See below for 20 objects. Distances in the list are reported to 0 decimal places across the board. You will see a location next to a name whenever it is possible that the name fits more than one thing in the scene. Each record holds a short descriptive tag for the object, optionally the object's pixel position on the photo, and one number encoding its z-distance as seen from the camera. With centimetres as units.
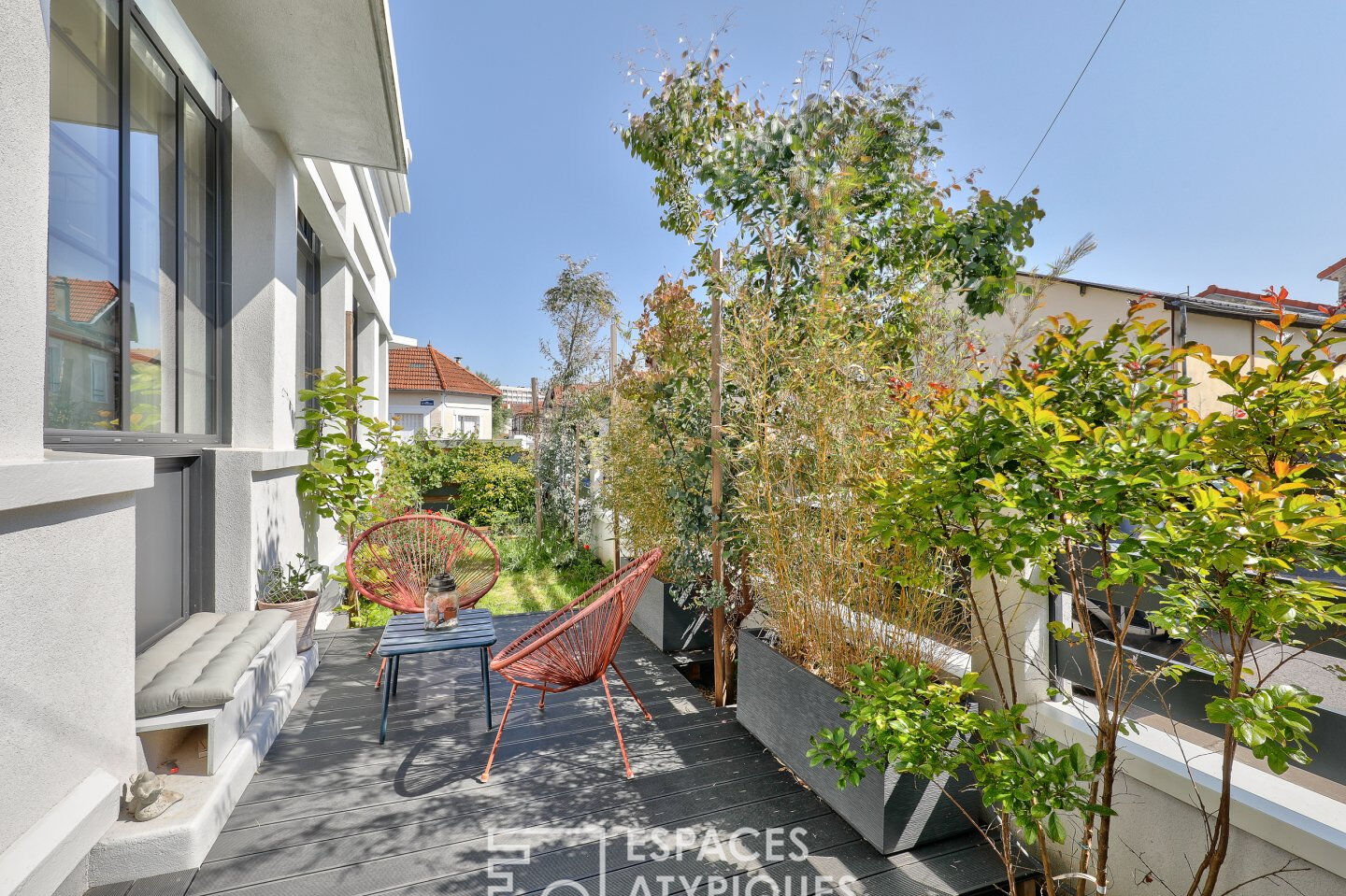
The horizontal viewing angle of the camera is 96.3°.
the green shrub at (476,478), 880
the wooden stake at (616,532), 476
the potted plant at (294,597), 321
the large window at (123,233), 195
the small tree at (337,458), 385
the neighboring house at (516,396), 3230
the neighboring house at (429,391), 1853
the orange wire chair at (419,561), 366
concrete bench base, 165
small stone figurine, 172
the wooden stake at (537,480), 777
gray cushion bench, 195
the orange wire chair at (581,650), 246
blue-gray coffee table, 272
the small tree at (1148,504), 101
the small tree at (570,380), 712
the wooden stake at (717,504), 296
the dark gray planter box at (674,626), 384
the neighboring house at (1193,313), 724
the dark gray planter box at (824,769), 196
